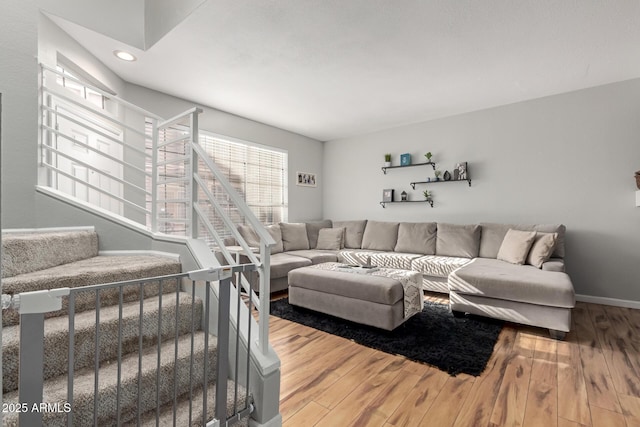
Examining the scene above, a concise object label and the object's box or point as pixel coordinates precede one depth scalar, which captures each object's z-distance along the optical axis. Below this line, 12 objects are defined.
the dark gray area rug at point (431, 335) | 2.24
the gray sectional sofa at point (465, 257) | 2.68
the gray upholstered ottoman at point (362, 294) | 2.64
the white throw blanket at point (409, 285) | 2.74
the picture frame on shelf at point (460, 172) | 4.47
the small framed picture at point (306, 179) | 5.70
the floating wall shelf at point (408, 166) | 4.82
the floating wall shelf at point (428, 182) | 4.51
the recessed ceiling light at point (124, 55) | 2.82
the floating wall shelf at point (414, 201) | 4.87
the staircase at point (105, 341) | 1.18
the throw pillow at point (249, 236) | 4.25
